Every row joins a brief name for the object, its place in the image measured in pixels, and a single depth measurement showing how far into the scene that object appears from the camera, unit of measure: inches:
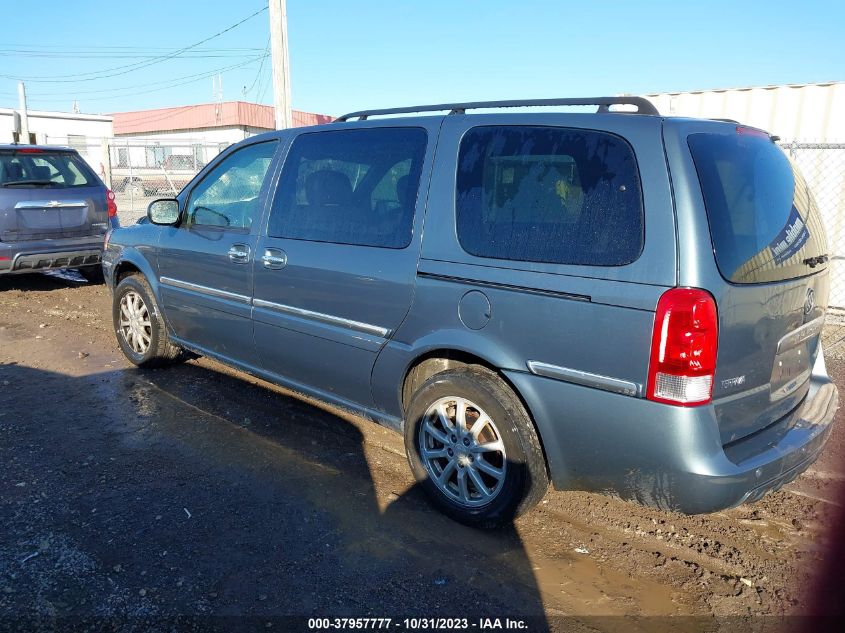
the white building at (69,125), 1151.6
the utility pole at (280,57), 421.4
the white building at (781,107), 317.7
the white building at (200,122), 1444.4
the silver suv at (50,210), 291.9
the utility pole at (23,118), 616.6
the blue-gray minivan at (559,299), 95.7
